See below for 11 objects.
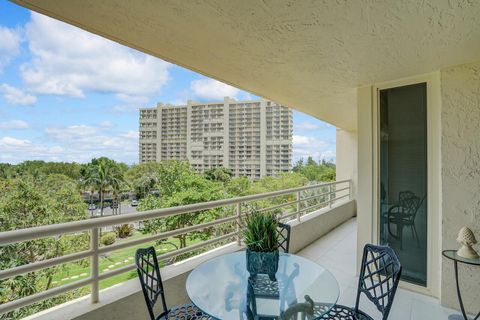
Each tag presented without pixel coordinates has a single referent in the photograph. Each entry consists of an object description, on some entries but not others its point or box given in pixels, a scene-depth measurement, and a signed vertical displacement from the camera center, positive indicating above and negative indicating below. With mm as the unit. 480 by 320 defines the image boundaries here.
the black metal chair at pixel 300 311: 1469 -851
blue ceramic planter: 1774 -676
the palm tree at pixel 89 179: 20562 -1285
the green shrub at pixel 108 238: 16102 -4696
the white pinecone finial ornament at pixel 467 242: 2180 -655
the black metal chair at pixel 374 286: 1562 -797
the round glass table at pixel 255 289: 1520 -824
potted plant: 1784 -572
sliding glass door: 2762 -137
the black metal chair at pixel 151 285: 1685 -803
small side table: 2118 -792
